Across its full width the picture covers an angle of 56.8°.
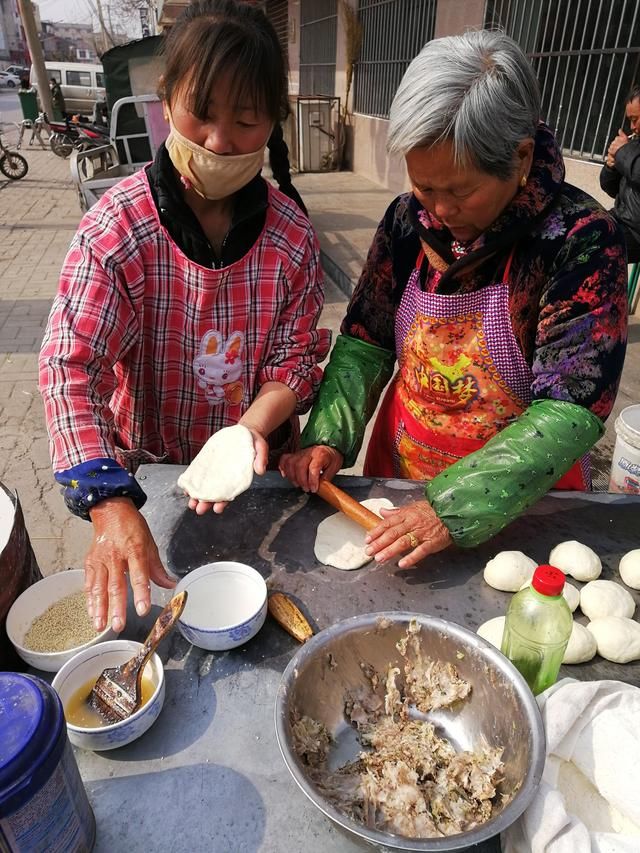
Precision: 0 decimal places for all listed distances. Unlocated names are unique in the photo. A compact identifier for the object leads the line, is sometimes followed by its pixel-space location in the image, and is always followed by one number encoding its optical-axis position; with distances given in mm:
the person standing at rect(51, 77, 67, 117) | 18169
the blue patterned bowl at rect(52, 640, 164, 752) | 1002
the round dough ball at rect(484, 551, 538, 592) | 1396
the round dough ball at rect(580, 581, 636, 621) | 1331
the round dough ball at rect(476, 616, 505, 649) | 1255
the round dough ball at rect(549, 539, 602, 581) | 1433
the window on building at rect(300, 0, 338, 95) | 12096
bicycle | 12594
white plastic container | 2254
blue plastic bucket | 695
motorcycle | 14039
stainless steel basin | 984
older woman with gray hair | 1298
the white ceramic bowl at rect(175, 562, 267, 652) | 1220
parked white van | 21938
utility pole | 15734
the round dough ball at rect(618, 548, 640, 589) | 1434
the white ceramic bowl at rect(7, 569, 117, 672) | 1136
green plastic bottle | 988
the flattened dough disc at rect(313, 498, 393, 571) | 1490
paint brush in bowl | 1071
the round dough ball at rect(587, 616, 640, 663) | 1231
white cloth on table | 865
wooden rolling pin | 1526
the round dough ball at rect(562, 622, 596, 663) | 1236
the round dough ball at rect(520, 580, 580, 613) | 1366
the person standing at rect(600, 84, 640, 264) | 3852
